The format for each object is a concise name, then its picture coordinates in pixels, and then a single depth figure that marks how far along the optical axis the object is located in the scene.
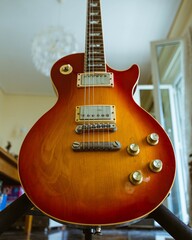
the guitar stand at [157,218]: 0.40
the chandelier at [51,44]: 1.77
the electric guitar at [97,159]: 0.41
